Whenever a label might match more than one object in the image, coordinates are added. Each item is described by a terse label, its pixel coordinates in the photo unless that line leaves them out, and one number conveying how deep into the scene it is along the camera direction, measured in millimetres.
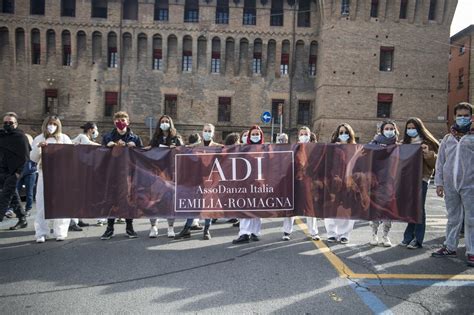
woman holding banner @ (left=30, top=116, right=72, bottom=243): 5848
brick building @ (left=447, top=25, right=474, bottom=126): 29922
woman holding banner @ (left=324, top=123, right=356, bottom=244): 5984
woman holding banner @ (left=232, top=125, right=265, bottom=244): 5949
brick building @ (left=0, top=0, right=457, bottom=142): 25938
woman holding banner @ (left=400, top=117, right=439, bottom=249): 5598
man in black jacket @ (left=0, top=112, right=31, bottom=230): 6414
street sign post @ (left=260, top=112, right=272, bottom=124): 20488
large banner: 5602
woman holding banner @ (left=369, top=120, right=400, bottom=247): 5812
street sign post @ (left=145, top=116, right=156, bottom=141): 20069
